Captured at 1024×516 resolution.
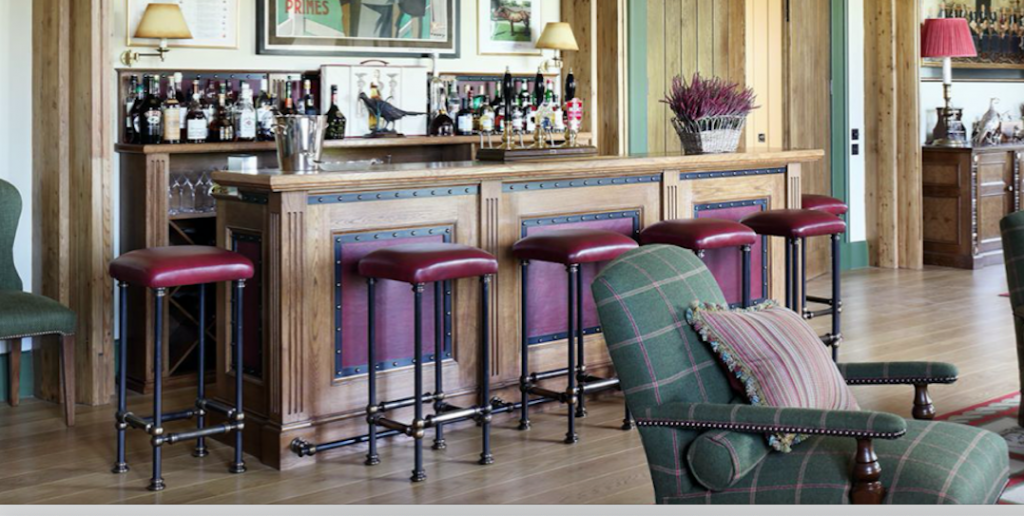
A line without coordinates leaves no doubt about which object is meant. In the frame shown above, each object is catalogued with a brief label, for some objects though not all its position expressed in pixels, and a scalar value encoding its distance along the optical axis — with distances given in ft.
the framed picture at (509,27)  23.25
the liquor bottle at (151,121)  17.97
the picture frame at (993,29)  33.32
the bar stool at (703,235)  16.14
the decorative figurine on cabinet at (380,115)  21.18
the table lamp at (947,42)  30.53
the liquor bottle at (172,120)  18.16
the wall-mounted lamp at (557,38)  23.18
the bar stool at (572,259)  15.01
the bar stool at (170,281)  13.15
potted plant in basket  18.03
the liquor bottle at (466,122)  22.34
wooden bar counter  14.25
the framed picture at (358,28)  20.18
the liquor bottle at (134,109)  18.13
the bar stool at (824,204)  21.26
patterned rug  14.06
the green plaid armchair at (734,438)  8.84
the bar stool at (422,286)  13.50
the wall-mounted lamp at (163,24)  17.72
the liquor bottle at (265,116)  19.61
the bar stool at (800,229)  17.53
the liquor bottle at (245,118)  19.17
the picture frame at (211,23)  19.11
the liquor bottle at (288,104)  19.84
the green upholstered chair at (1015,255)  14.61
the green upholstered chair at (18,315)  15.79
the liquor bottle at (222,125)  19.06
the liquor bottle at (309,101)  20.18
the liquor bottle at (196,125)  18.47
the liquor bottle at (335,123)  20.08
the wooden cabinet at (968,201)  30.73
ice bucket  14.67
